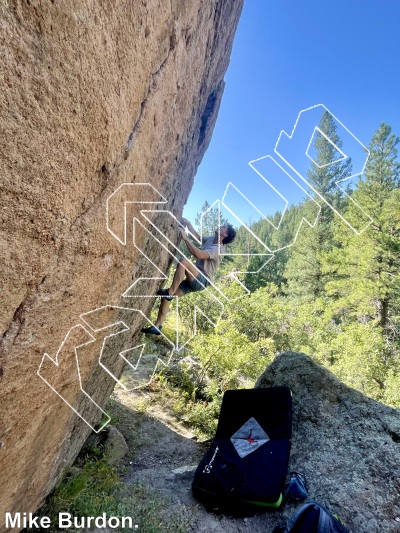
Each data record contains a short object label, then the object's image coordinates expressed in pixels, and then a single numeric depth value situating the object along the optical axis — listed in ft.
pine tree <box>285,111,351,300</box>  75.97
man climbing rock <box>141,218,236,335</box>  15.25
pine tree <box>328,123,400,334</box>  47.52
